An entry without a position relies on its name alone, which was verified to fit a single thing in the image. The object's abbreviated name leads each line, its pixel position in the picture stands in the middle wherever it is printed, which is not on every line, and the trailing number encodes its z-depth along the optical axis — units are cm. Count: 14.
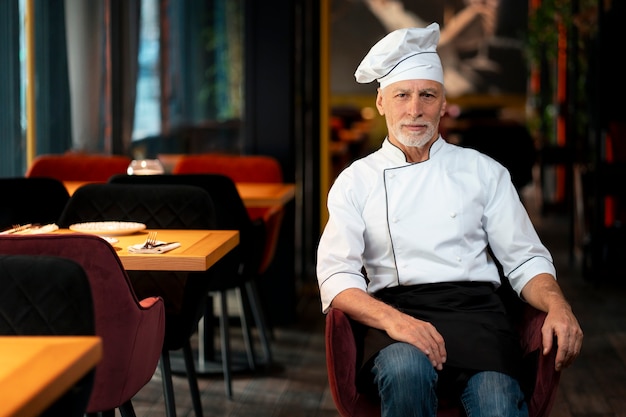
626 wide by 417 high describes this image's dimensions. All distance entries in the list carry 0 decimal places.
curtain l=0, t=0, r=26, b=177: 531
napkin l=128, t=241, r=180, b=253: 298
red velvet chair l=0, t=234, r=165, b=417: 249
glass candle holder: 462
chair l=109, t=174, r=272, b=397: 411
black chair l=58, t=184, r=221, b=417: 359
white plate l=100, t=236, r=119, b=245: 318
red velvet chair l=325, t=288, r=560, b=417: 254
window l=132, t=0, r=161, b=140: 659
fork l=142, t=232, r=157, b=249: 304
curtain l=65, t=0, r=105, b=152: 601
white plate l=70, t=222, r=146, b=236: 336
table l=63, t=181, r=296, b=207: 463
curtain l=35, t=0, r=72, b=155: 574
